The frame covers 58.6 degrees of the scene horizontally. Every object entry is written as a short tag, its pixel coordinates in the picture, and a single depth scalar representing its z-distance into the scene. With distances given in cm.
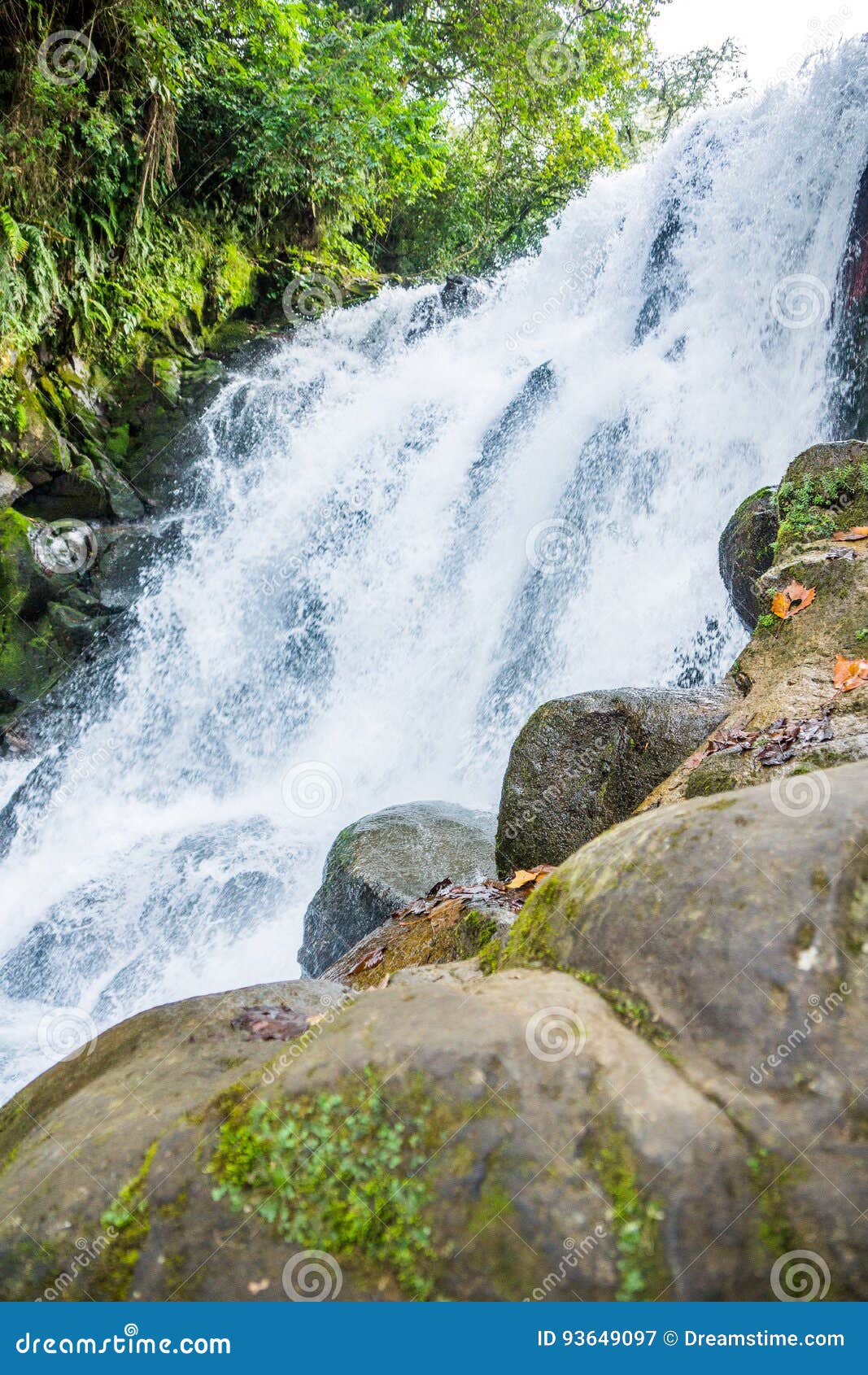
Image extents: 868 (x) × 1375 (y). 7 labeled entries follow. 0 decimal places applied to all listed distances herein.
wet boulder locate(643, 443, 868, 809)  300
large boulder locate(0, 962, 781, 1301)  140
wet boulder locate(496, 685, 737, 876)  459
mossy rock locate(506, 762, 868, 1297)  143
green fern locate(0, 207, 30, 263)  853
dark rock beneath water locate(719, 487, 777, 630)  578
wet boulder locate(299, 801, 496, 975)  523
